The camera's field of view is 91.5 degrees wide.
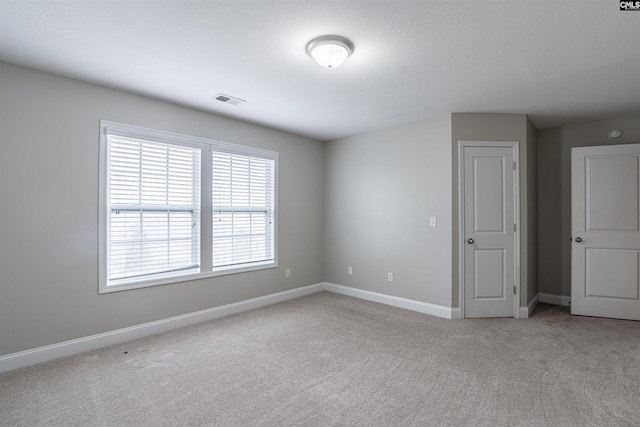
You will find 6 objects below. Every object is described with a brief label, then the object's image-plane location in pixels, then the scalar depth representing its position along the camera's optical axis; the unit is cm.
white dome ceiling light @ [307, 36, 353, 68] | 224
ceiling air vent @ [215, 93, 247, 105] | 336
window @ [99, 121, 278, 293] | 317
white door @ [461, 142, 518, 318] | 391
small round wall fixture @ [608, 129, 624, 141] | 406
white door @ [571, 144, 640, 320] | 379
